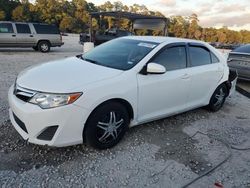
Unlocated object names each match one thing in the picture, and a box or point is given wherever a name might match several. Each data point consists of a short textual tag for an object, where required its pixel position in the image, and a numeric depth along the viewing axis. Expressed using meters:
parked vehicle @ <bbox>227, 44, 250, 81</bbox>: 6.12
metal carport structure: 14.00
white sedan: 2.21
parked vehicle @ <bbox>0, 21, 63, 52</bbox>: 9.85
